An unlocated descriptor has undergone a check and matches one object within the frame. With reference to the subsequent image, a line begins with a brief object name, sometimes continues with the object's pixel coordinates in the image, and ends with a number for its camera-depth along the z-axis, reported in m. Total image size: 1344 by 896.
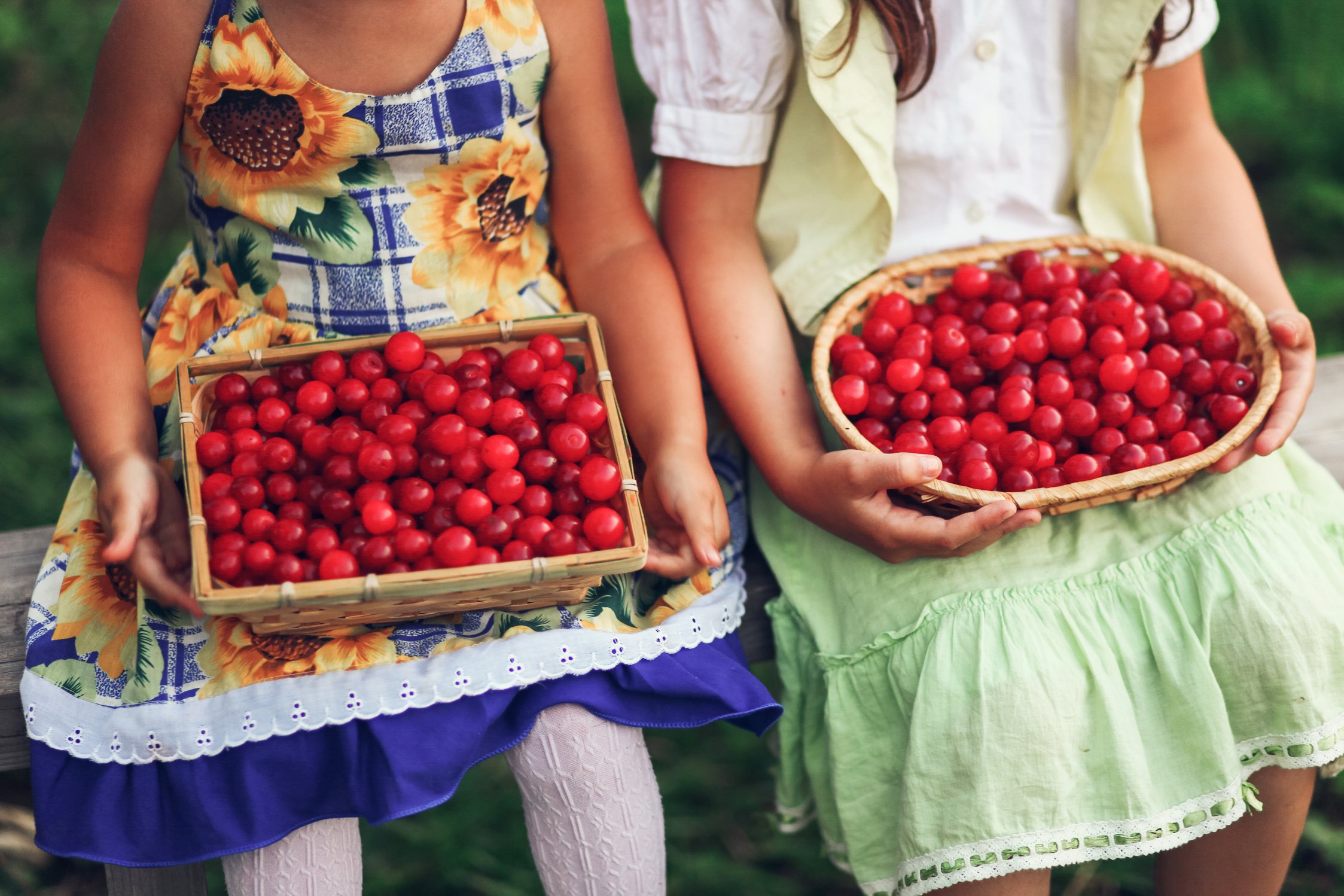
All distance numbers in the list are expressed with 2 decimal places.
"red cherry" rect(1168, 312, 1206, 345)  1.85
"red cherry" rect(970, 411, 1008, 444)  1.81
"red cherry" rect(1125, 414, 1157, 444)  1.81
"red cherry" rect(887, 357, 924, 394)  1.83
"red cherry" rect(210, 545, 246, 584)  1.71
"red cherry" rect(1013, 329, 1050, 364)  1.85
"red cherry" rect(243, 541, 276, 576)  1.71
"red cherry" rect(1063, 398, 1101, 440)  1.81
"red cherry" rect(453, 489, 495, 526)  1.73
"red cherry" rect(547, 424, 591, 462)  1.76
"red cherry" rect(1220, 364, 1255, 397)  1.83
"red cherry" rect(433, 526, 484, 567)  1.71
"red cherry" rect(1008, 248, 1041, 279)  1.89
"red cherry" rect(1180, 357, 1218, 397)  1.84
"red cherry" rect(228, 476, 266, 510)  1.74
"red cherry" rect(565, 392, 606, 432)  1.77
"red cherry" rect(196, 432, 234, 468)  1.75
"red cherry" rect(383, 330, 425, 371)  1.79
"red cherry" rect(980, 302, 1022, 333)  1.86
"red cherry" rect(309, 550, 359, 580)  1.71
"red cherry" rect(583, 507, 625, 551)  1.73
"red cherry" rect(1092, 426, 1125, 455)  1.80
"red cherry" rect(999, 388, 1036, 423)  1.81
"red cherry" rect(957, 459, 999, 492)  1.78
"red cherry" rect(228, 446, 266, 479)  1.75
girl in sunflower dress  1.75
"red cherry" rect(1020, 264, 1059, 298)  1.88
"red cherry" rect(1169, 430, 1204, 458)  1.80
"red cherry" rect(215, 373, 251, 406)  1.79
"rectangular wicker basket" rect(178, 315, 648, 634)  1.69
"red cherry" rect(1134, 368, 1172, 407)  1.82
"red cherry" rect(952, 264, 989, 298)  1.88
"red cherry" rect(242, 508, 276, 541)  1.73
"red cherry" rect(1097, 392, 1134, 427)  1.81
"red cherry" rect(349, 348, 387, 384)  1.79
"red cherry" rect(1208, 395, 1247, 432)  1.81
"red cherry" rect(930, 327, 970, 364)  1.85
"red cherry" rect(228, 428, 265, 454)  1.76
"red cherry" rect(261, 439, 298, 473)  1.76
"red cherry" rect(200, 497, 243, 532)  1.72
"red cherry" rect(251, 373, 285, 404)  1.79
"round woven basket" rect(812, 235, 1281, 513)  1.77
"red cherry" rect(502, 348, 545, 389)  1.80
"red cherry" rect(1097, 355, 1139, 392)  1.82
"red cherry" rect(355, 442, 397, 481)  1.75
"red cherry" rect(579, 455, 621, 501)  1.74
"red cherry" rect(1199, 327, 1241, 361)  1.85
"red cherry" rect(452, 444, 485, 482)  1.75
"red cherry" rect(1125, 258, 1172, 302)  1.87
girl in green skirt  1.78
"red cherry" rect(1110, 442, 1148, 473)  1.79
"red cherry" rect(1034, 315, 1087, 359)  1.85
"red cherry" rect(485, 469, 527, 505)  1.74
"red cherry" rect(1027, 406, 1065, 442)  1.81
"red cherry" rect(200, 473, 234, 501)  1.74
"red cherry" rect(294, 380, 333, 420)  1.78
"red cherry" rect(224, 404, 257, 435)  1.77
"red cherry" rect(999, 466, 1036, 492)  1.78
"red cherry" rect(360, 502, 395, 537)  1.73
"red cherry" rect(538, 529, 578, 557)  1.72
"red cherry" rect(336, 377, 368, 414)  1.78
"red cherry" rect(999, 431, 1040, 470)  1.78
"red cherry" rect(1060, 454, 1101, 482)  1.79
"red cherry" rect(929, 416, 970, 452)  1.80
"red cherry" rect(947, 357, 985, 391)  1.85
